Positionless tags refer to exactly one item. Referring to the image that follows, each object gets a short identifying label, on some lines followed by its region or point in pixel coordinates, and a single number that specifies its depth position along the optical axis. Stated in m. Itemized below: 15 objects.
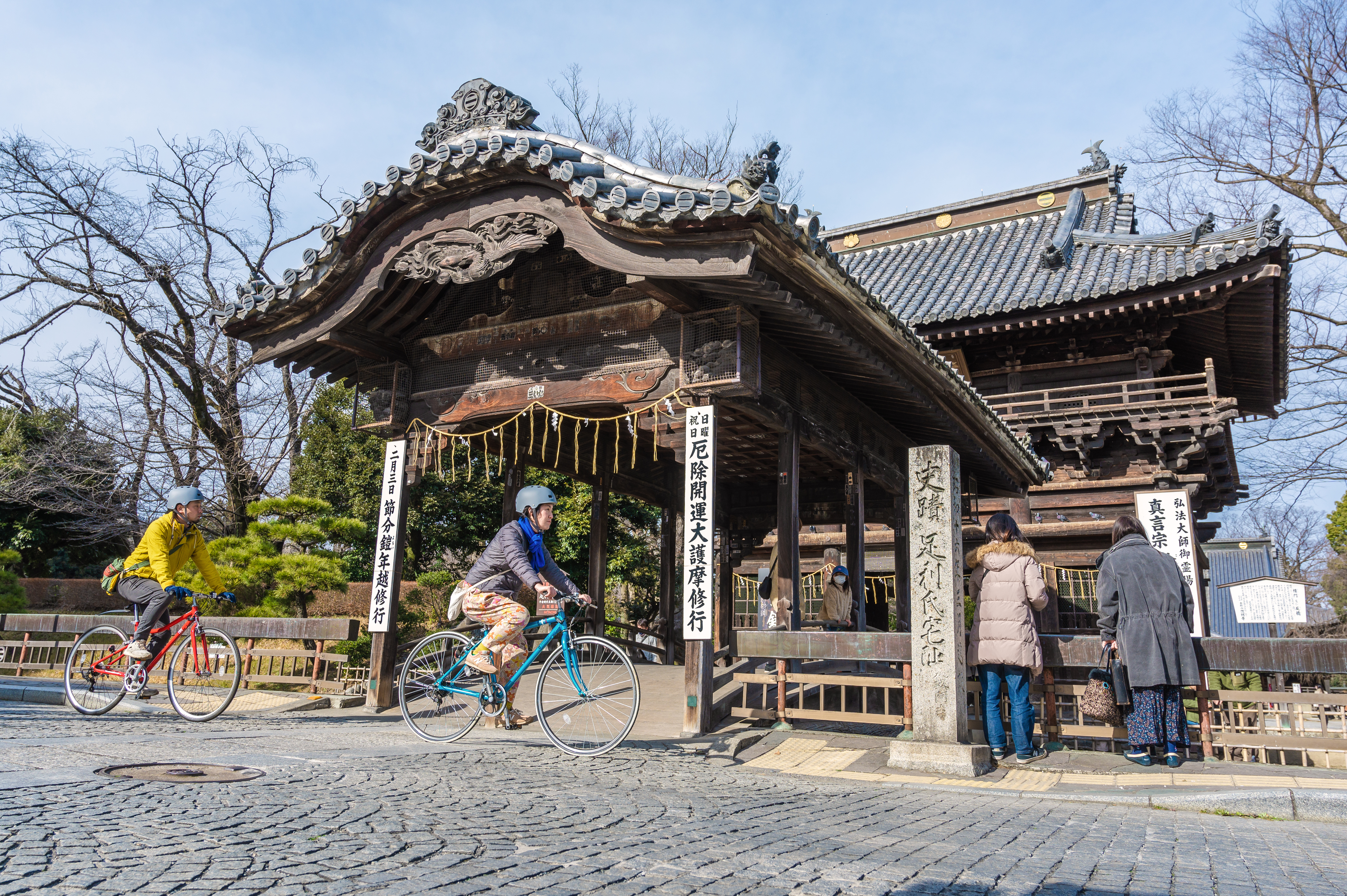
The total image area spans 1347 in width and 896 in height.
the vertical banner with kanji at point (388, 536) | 9.59
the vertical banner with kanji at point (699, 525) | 7.57
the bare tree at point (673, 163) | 25.05
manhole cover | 4.05
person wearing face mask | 11.20
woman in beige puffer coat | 6.54
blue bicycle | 5.73
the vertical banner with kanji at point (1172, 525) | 14.73
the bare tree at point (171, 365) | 18.84
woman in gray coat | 6.14
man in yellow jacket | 7.24
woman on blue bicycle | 6.14
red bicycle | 7.35
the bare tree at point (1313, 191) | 20.08
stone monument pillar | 6.34
